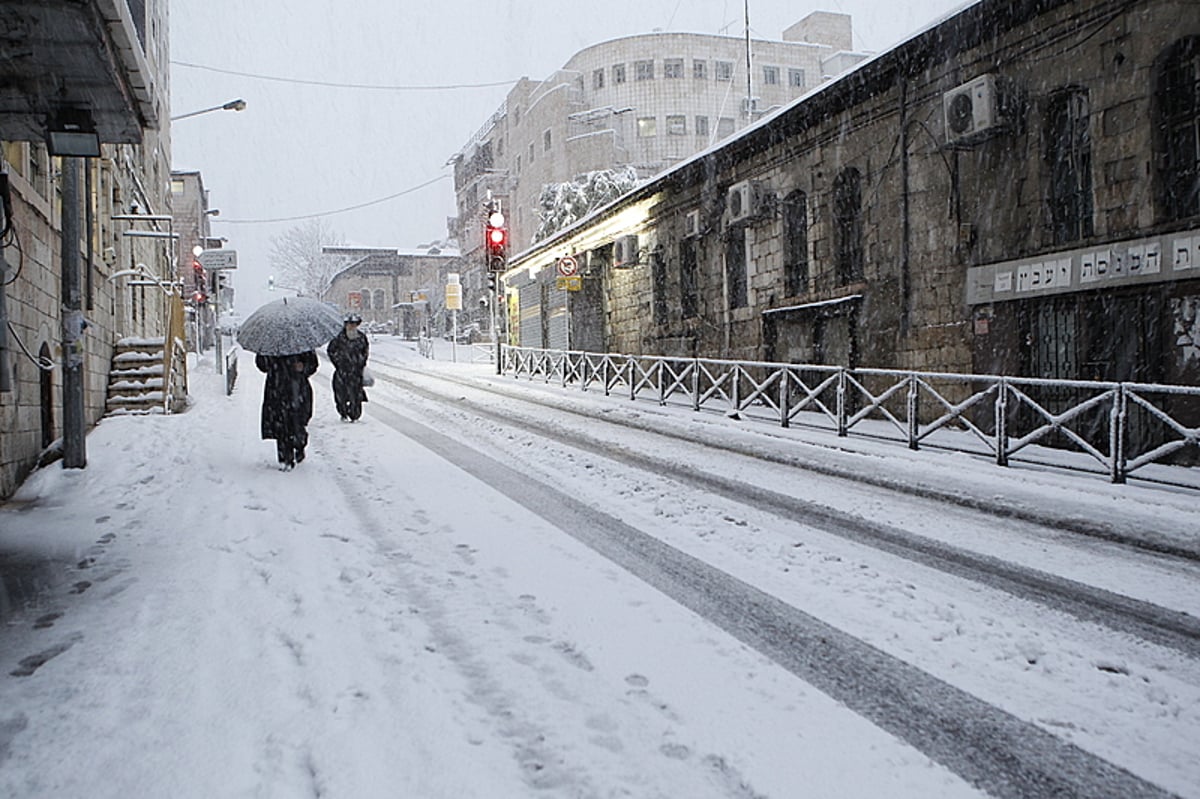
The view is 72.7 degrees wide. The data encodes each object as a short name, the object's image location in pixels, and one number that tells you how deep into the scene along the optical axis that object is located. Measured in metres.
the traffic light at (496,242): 24.11
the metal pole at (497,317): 25.41
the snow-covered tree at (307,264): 81.50
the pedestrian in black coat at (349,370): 12.70
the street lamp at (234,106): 21.38
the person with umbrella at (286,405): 8.38
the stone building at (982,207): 9.63
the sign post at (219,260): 22.02
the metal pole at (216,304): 24.55
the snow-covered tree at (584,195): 37.50
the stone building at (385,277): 76.36
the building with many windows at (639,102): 51.69
